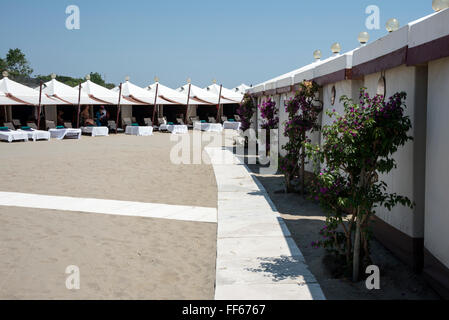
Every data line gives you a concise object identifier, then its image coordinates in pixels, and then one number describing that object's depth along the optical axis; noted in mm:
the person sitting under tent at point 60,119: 25734
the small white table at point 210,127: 27672
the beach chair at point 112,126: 27125
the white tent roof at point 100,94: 25531
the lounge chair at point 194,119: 31206
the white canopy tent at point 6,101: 21169
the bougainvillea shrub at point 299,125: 9086
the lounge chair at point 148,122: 27484
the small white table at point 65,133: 22219
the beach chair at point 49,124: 24078
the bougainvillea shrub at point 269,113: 12762
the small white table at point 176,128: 25984
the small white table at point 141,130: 25000
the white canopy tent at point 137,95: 27188
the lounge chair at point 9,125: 22308
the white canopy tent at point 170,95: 28234
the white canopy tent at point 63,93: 24234
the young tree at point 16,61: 71312
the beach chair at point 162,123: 27414
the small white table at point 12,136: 20125
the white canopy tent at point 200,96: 29766
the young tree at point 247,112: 17219
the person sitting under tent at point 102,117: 26775
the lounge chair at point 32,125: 23361
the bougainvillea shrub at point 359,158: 4605
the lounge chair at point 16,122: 23719
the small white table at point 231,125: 29438
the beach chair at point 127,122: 27953
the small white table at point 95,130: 24164
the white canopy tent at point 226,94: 31172
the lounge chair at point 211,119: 31345
